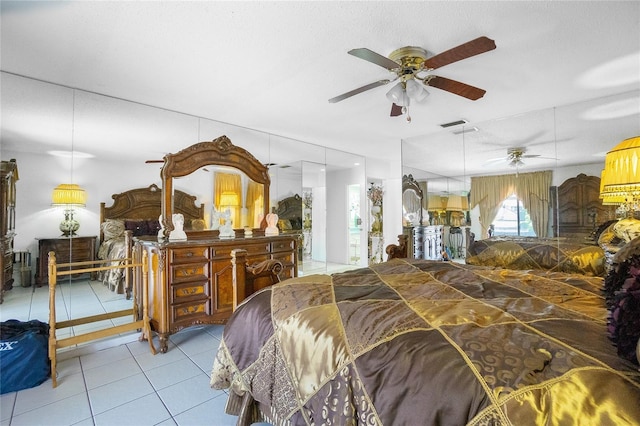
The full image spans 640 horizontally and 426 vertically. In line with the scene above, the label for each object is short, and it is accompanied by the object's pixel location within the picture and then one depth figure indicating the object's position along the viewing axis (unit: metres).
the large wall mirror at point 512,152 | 2.88
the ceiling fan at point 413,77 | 1.79
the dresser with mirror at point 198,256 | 2.63
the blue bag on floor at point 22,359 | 1.95
